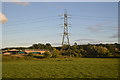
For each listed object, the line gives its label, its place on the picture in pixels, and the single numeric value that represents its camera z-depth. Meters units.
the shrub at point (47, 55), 79.50
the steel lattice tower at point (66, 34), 67.30
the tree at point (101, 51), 93.21
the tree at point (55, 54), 81.88
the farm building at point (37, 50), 134.36
